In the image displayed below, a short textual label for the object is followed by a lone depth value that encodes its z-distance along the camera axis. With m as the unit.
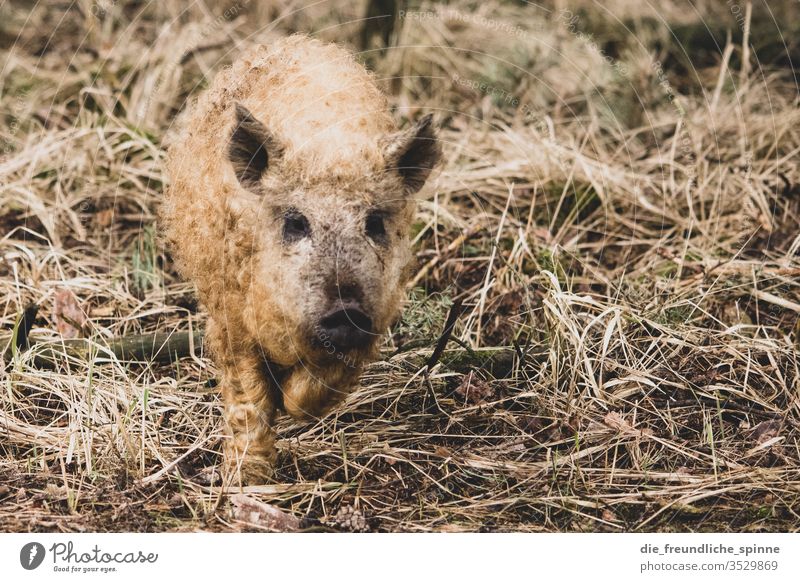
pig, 3.78
